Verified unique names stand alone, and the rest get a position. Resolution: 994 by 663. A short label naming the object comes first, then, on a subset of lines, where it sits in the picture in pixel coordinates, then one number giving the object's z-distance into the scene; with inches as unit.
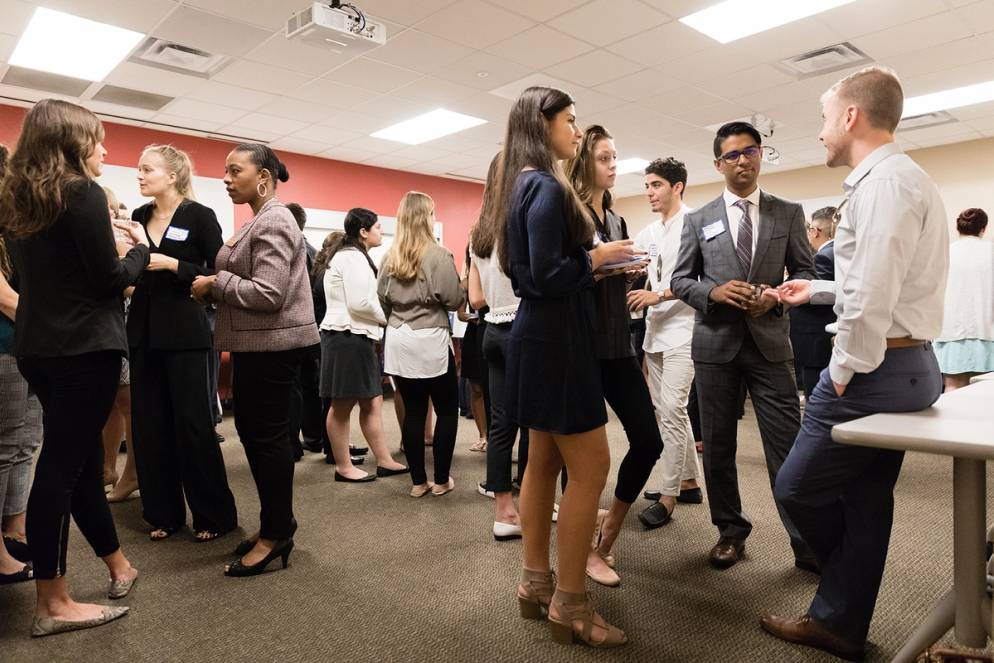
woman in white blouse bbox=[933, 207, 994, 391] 175.5
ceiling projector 144.9
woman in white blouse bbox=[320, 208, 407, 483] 134.0
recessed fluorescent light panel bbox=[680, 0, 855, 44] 159.2
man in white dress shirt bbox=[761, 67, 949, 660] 55.2
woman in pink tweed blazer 83.1
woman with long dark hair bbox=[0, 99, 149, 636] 69.6
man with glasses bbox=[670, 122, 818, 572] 85.8
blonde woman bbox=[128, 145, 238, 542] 95.3
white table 42.3
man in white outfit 110.7
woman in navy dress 63.3
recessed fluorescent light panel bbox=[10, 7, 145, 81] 167.2
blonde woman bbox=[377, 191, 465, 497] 120.7
